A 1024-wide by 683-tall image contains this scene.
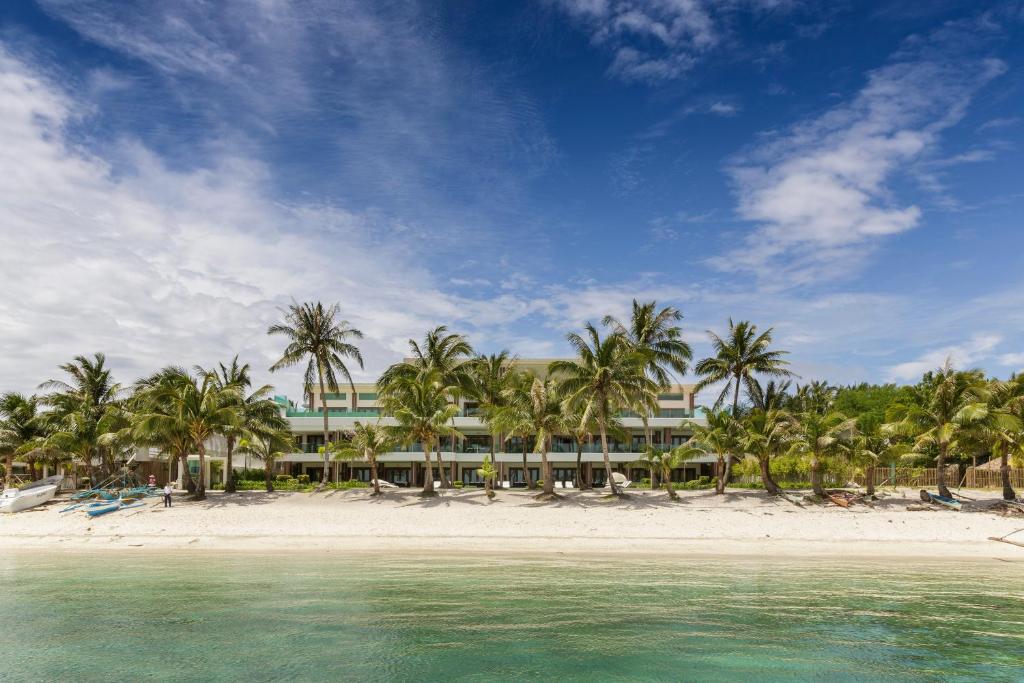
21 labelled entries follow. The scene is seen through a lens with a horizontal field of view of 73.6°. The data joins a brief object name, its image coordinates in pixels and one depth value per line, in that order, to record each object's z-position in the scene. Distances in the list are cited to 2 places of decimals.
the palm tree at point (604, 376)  38.47
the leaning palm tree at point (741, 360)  50.69
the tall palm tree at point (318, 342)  49.94
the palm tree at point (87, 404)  43.19
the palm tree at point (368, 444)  40.34
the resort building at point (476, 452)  53.38
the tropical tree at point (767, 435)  39.09
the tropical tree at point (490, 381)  47.94
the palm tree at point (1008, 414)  36.50
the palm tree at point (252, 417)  43.19
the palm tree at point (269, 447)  43.38
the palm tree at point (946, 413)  36.41
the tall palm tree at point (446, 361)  48.78
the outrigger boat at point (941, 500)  35.99
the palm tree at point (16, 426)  46.34
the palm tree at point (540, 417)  39.81
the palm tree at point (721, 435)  39.94
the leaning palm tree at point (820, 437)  36.69
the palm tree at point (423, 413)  40.00
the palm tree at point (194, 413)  39.09
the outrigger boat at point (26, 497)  37.59
